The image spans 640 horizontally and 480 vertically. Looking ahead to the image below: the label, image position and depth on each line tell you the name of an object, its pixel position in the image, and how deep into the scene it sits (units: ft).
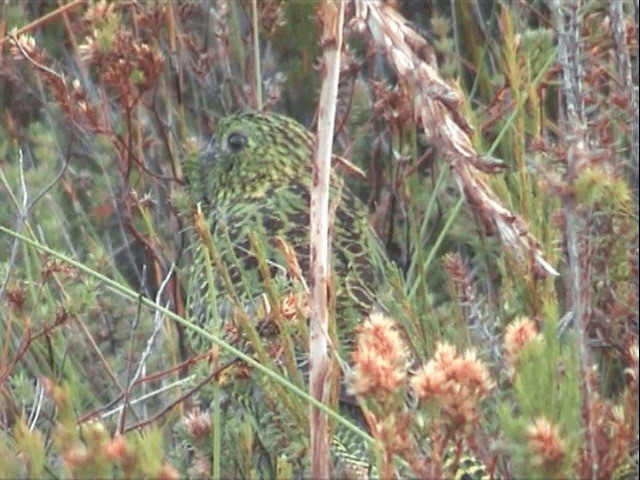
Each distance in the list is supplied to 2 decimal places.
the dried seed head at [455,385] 13.56
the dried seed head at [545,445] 13.08
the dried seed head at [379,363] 13.69
